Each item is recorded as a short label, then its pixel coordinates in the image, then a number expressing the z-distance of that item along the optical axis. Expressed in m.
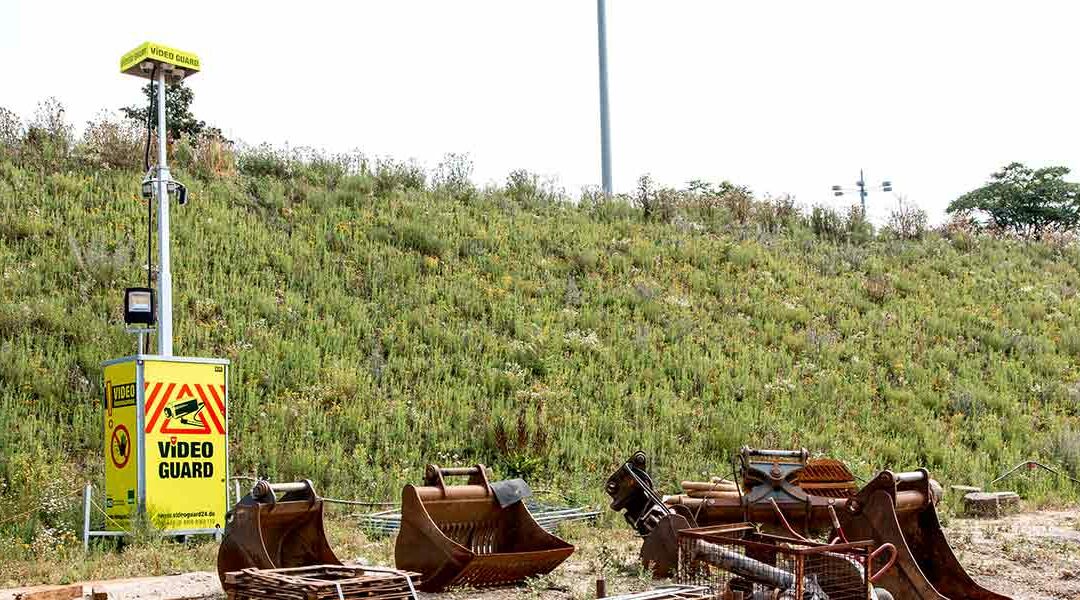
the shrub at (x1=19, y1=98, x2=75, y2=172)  20.83
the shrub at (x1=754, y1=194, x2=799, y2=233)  28.75
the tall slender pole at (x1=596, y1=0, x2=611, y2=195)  28.34
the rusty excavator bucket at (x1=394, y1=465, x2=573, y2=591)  8.84
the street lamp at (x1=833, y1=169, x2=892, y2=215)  47.72
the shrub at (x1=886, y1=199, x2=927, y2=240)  30.45
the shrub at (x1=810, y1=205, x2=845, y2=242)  29.16
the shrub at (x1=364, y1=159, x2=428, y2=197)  24.47
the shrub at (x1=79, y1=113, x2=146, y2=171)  21.41
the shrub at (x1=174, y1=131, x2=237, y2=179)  22.58
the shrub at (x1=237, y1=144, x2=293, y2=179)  23.72
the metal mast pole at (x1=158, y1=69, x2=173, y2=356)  12.84
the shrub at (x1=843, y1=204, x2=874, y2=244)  29.34
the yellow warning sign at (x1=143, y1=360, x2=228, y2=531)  11.58
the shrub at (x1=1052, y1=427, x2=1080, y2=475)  19.27
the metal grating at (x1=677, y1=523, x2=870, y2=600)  7.52
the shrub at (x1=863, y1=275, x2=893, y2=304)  25.25
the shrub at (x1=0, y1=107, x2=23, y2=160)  21.06
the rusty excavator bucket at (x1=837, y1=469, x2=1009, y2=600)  8.39
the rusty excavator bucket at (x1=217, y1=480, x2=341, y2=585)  8.46
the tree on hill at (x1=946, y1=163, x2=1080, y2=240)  58.84
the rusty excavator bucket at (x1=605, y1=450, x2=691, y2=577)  9.65
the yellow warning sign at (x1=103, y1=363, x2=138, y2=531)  11.52
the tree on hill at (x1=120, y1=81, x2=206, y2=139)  36.75
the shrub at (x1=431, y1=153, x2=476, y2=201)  25.33
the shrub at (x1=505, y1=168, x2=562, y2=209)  26.12
